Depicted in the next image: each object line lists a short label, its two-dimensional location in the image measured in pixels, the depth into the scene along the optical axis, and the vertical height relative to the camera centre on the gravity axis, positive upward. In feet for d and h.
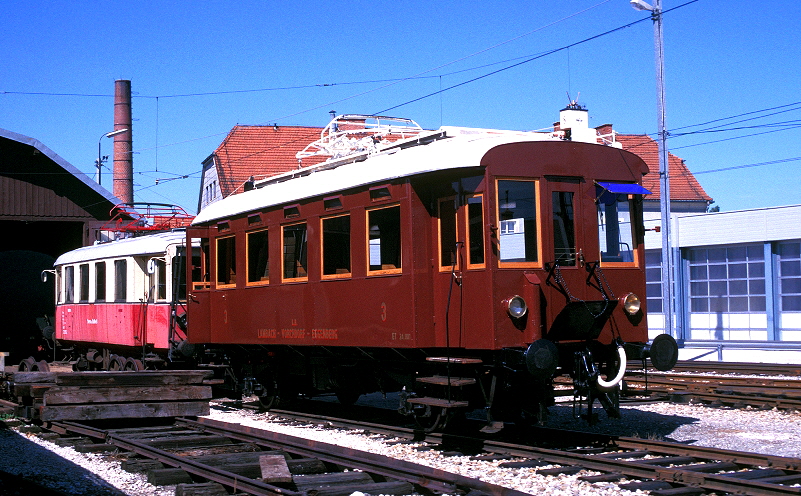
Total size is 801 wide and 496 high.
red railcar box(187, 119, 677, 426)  32.24 +0.76
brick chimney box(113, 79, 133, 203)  139.85 +22.83
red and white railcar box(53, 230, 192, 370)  60.59 -0.38
